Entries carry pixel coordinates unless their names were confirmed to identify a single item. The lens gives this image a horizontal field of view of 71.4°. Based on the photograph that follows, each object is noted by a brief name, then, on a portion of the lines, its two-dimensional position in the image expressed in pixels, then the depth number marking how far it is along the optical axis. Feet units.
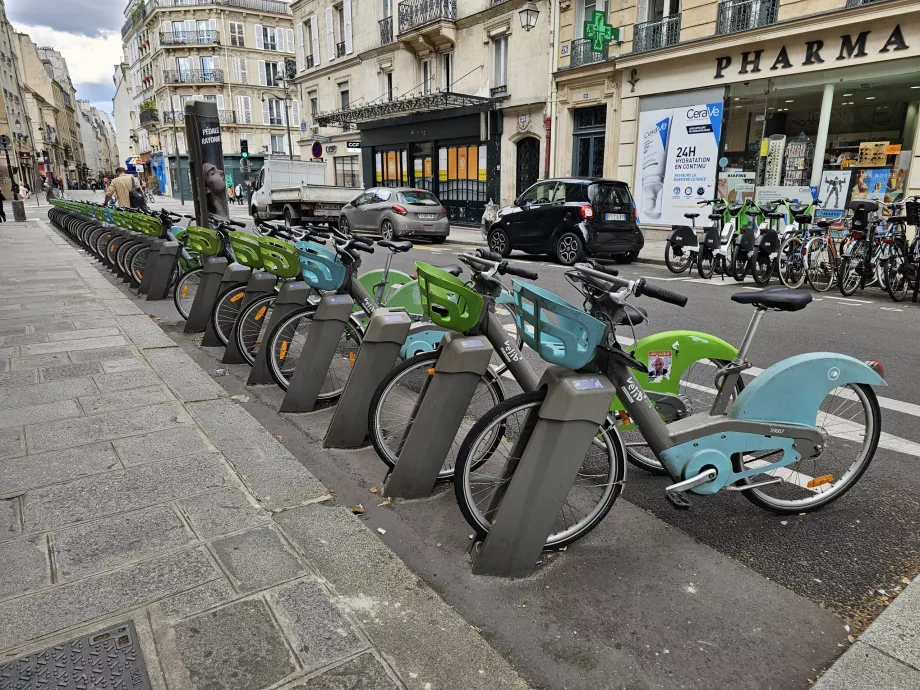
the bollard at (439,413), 9.62
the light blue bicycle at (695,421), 8.21
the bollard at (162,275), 27.02
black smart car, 40.40
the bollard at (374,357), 11.46
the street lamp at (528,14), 60.90
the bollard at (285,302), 14.76
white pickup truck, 68.85
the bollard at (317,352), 13.38
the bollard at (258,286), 16.60
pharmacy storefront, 43.45
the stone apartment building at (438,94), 68.90
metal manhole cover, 6.11
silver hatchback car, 55.47
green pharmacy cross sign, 57.21
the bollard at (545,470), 7.75
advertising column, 32.96
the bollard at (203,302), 20.70
